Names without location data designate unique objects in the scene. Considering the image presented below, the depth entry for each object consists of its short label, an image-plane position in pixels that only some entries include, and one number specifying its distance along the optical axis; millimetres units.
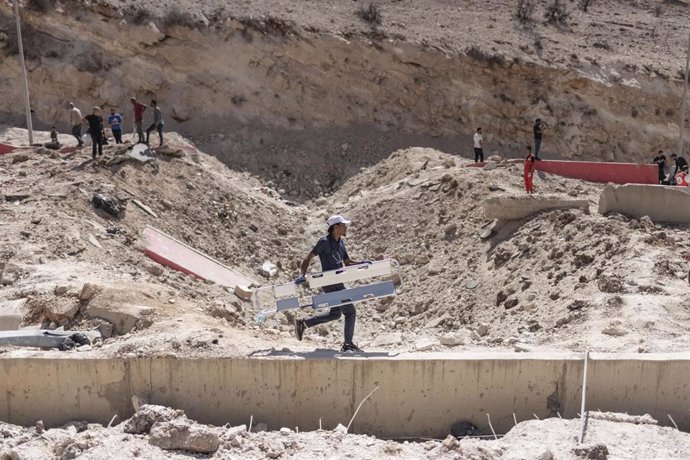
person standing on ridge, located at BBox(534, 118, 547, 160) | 19531
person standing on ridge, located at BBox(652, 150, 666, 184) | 17578
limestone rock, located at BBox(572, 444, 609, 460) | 6270
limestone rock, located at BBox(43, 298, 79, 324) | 9125
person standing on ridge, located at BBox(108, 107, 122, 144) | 16891
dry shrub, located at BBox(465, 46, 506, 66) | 22922
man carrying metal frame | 7781
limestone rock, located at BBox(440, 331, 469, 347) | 8375
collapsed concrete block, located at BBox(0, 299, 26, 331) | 9219
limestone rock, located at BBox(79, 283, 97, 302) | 9242
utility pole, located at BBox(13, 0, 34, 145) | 17531
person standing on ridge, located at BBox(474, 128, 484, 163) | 18859
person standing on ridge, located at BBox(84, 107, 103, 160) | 15422
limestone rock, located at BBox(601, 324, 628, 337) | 8758
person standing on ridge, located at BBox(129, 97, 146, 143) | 16719
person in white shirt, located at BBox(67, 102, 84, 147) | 16859
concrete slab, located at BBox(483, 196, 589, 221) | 13391
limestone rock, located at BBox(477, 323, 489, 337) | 10338
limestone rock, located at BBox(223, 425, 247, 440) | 6637
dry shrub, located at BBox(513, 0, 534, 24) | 26047
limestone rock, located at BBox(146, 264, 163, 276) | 12141
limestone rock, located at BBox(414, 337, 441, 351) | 8094
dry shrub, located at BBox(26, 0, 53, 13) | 20922
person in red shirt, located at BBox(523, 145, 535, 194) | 15047
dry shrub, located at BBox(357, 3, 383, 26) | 23219
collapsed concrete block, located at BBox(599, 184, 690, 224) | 13211
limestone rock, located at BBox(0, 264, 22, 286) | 10586
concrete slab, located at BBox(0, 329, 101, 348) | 7957
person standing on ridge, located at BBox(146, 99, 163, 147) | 16859
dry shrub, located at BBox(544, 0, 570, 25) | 26766
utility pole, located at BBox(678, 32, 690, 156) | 21134
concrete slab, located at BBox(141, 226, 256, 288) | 13109
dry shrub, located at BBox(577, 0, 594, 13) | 28881
